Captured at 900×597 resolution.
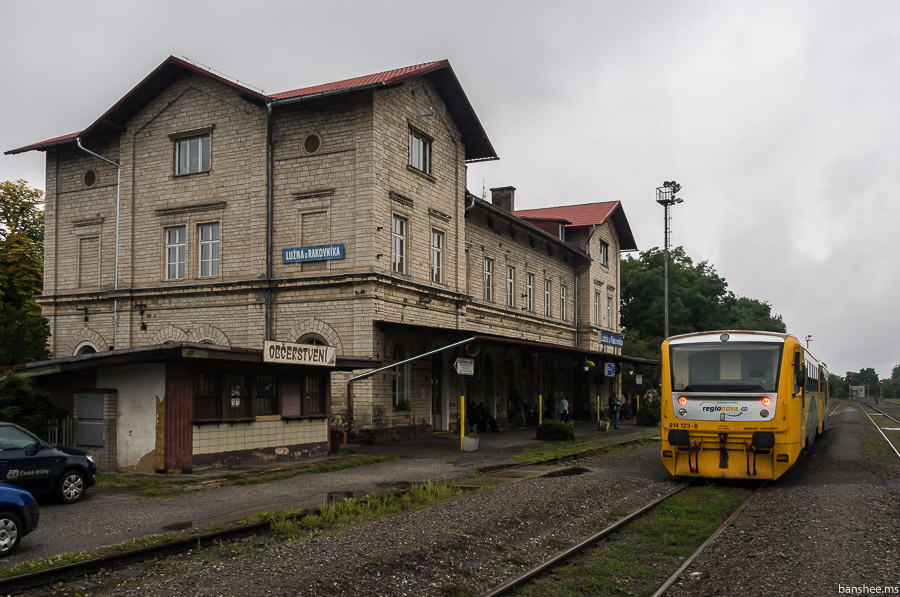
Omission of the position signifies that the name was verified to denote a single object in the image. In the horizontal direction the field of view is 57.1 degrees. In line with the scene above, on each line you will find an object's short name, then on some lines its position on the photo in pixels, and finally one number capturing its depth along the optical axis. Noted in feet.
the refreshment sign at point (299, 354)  54.70
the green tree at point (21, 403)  53.36
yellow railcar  45.47
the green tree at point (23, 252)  112.47
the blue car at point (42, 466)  39.34
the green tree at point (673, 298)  209.46
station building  77.20
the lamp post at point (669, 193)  138.31
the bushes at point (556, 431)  83.61
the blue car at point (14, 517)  28.89
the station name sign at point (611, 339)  140.87
